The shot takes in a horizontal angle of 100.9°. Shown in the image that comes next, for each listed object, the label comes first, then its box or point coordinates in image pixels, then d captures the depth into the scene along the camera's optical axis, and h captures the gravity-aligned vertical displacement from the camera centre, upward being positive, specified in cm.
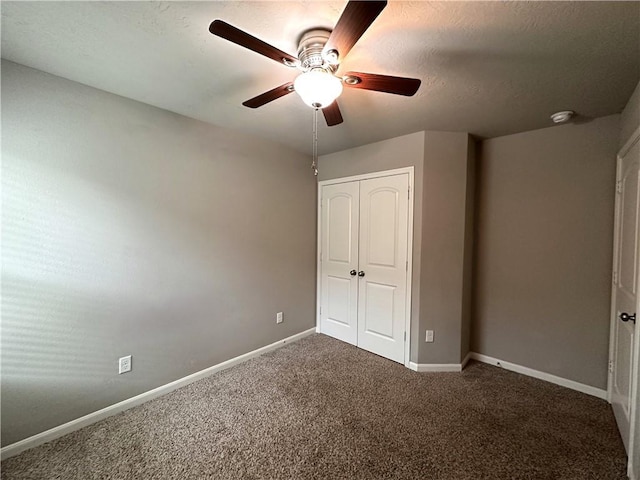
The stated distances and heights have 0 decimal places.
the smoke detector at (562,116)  209 +99
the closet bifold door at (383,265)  278 -32
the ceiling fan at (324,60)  101 +80
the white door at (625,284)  168 -31
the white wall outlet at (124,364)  202 -102
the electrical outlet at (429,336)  265 -100
